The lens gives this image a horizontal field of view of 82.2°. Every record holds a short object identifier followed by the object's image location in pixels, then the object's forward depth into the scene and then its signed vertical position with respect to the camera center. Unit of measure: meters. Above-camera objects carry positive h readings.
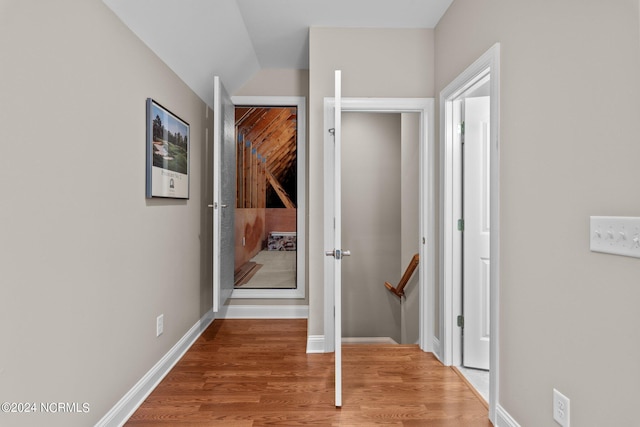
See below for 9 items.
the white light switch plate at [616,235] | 1.08 -0.06
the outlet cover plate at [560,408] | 1.40 -0.75
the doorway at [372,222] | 3.93 -0.08
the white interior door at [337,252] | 2.03 -0.21
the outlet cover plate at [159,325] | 2.35 -0.73
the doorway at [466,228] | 2.58 -0.09
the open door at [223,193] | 2.74 +0.18
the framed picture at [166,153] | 2.18 +0.40
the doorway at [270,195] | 3.82 +0.20
